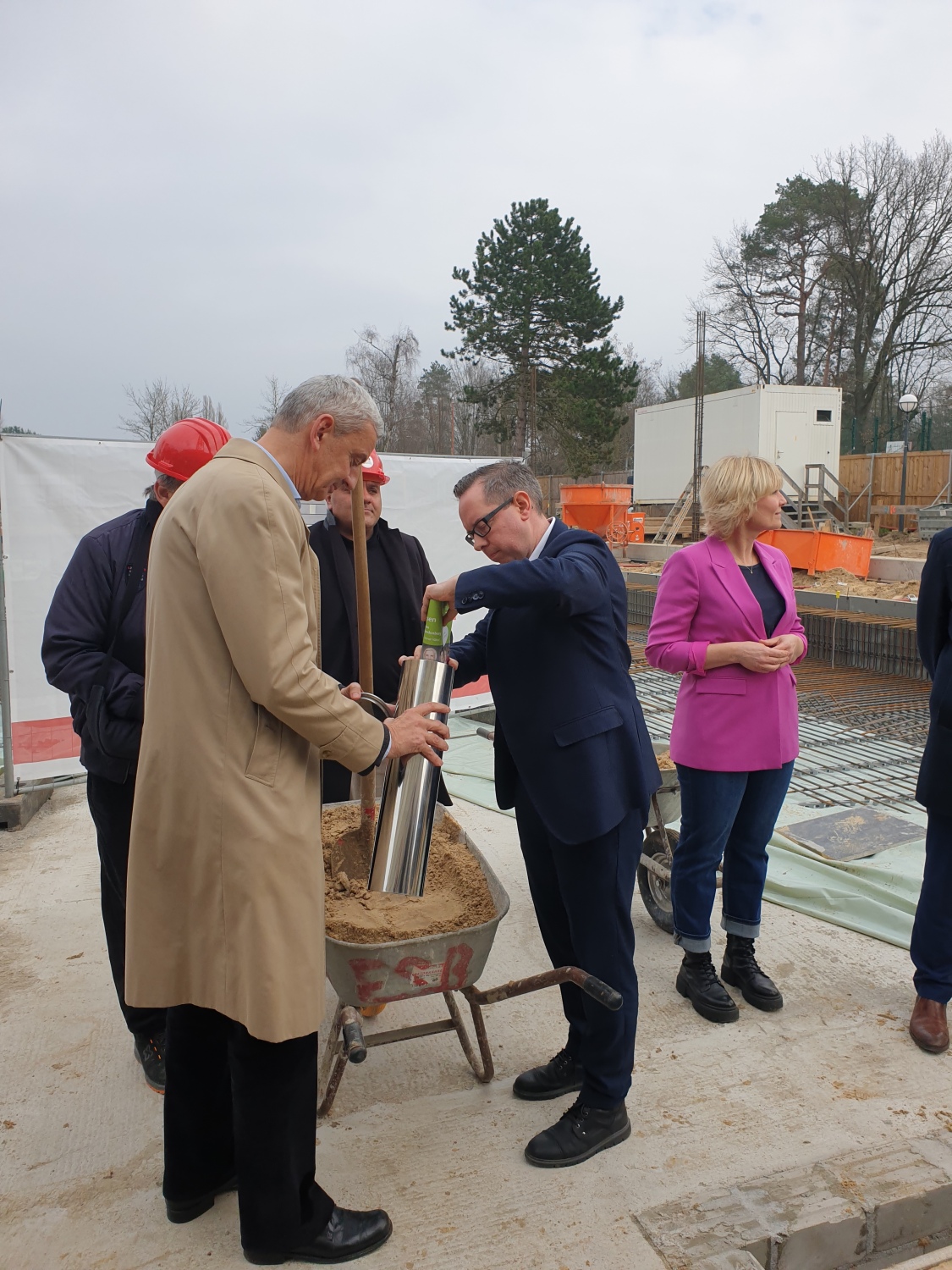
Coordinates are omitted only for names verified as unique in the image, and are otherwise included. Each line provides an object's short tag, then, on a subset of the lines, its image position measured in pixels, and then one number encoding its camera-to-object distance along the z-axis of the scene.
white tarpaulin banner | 5.49
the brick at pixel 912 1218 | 2.26
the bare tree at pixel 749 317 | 35.25
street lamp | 19.03
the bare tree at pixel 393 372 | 33.72
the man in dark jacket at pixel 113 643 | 2.57
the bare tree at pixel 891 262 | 29.30
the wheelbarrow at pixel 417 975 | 2.18
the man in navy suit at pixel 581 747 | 2.37
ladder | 23.25
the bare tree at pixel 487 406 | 32.28
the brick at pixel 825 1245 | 2.15
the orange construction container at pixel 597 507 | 21.05
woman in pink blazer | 3.12
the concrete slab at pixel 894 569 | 14.04
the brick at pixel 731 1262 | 2.04
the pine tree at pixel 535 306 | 30.48
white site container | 23.70
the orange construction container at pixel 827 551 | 14.41
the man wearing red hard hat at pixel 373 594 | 3.23
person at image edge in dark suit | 2.99
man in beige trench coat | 1.78
